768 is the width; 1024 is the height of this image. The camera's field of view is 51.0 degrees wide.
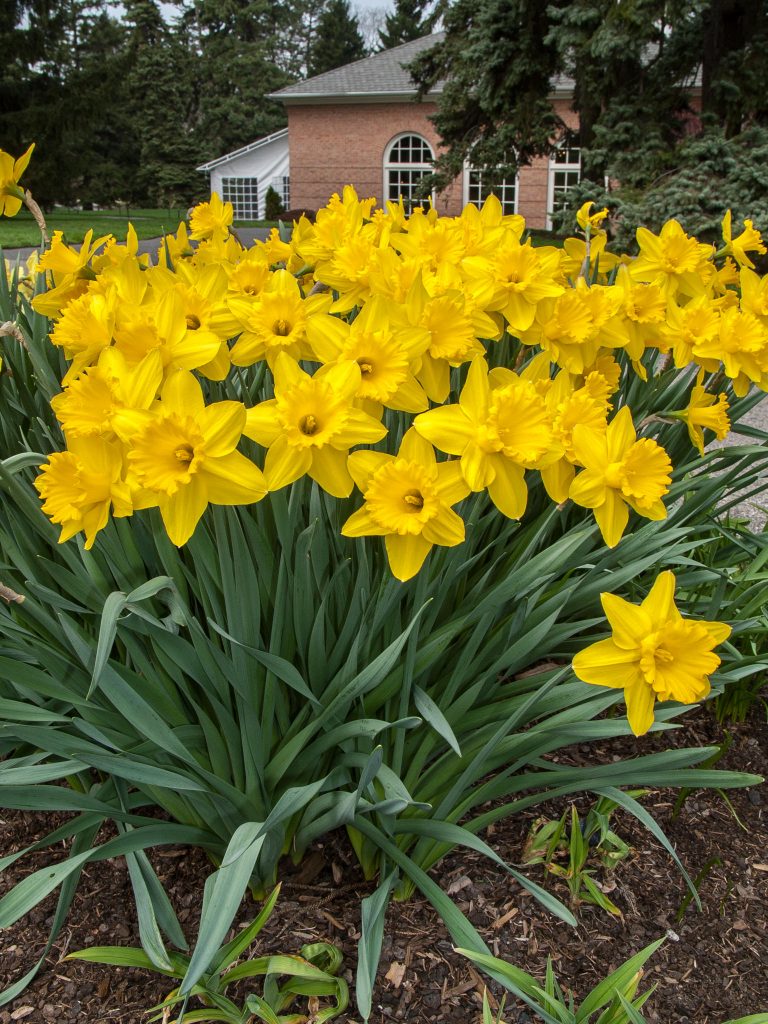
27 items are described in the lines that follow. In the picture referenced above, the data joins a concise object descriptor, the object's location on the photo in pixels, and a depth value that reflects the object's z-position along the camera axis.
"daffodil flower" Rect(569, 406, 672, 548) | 1.09
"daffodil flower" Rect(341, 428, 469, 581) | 1.00
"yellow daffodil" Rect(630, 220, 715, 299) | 1.76
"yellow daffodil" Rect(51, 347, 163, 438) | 0.99
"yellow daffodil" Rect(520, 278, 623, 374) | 1.42
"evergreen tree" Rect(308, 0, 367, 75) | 47.97
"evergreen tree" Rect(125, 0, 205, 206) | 37.78
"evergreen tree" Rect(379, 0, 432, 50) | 45.69
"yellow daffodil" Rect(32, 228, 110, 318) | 1.51
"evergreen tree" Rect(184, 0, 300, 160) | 42.03
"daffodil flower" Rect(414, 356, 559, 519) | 1.04
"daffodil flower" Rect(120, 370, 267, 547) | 0.94
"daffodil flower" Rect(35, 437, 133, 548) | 0.97
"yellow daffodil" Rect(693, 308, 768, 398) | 1.56
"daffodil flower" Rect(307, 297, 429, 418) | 1.07
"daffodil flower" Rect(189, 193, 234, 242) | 1.99
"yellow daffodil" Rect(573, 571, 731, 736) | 1.00
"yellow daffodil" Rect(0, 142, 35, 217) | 1.71
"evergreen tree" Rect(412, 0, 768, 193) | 9.12
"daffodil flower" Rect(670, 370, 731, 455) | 1.53
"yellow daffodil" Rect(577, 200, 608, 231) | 1.88
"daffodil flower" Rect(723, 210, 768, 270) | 1.91
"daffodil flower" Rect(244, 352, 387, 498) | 0.99
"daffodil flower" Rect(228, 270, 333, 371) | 1.18
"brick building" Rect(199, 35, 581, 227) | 24.41
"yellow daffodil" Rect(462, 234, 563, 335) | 1.39
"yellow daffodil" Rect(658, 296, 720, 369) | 1.58
